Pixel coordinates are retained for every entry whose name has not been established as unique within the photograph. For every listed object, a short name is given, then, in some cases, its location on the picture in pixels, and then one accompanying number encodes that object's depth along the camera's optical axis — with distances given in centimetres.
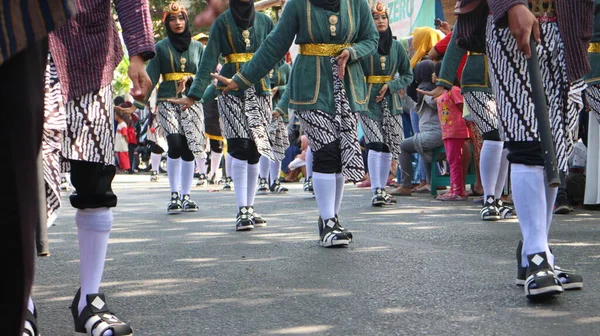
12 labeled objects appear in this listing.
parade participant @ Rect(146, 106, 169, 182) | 2199
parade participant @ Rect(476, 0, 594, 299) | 654
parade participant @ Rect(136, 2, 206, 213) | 1657
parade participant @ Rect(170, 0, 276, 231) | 1346
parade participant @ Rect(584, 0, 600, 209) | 1445
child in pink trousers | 1824
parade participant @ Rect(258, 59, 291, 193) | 1901
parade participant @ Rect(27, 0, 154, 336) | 571
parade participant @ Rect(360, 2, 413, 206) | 1742
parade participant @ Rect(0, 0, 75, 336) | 269
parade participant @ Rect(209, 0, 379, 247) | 1070
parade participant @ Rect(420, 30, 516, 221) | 1294
